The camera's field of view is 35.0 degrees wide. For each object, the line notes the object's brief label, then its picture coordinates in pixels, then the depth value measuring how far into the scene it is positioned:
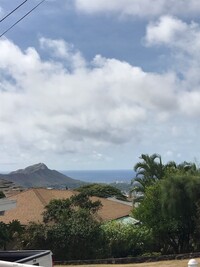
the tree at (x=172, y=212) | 15.57
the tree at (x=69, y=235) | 15.88
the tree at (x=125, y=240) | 16.13
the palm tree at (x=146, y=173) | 22.05
